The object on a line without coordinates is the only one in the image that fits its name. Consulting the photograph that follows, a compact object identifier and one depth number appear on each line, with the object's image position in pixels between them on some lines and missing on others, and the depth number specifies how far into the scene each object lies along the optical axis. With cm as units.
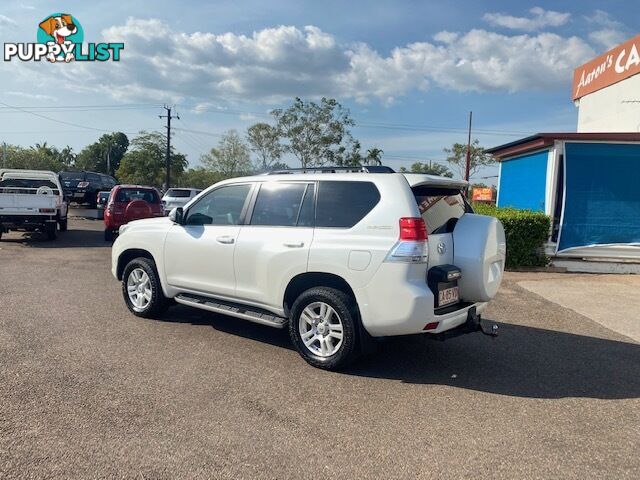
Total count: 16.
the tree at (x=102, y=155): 8319
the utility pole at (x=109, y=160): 7700
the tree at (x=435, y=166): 5334
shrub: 1084
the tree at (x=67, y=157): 8096
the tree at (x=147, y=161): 5453
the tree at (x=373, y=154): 5203
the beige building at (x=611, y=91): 1652
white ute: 1331
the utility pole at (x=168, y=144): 4773
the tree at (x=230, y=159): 5609
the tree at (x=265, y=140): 4312
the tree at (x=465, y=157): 5266
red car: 1368
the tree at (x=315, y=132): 3938
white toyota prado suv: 422
